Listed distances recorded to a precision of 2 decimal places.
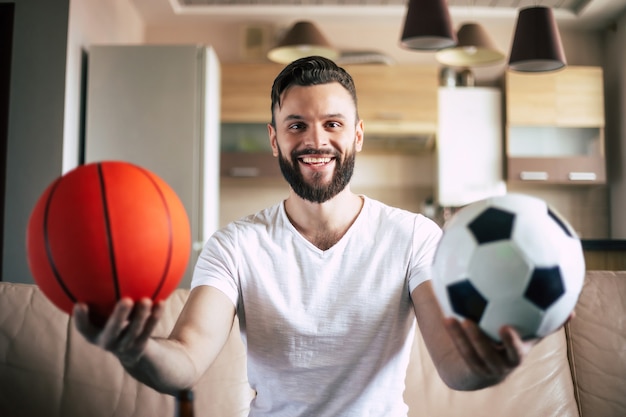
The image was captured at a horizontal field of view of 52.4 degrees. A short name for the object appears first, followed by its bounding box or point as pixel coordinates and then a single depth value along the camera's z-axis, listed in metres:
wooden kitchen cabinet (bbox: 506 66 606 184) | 5.24
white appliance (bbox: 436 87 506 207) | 5.28
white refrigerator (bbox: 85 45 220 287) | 4.04
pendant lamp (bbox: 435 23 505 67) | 3.95
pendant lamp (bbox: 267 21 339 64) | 4.18
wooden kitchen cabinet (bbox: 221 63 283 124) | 5.22
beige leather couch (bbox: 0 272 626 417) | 1.67
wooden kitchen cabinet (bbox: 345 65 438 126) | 5.21
